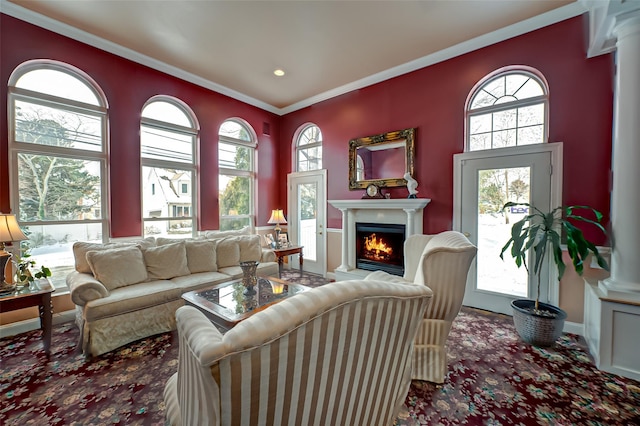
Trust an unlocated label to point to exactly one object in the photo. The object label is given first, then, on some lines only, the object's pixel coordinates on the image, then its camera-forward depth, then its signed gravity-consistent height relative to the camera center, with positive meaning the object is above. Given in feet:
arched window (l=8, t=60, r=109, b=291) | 9.73 +1.87
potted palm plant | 8.01 -1.66
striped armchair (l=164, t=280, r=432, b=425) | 2.12 -1.44
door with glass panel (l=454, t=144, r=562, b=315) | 9.84 +0.10
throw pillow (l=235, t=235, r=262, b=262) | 13.02 -2.10
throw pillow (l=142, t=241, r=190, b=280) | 10.31 -2.18
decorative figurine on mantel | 12.55 +1.01
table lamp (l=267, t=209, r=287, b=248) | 16.52 -0.77
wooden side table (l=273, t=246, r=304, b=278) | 14.83 -2.55
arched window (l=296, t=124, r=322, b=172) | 17.11 +3.87
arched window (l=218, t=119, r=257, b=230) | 16.12 +2.09
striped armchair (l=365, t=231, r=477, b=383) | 6.17 -2.13
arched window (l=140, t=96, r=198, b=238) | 13.00 +2.02
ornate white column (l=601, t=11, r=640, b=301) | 6.98 +1.20
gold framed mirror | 13.11 +2.56
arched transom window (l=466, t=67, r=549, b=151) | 10.23 +4.00
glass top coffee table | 7.03 -2.83
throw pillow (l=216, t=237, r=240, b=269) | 12.37 -2.19
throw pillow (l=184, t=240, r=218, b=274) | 11.41 -2.20
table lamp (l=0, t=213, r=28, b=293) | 7.68 -0.90
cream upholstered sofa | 7.88 -2.78
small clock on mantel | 13.98 +0.85
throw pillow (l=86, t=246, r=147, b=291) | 8.91 -2.10
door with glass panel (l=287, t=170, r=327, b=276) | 16.62 -0.64
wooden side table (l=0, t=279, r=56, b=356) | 7.41 -2.77
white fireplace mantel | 12.50 -0.45
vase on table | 8.69 -2.29
